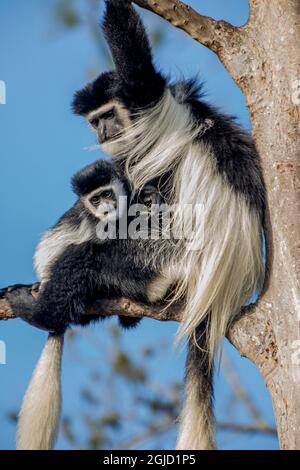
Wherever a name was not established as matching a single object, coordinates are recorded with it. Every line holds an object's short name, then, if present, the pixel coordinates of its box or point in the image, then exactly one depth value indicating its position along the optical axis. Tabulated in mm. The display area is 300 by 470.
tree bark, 4914
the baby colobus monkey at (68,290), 6133
